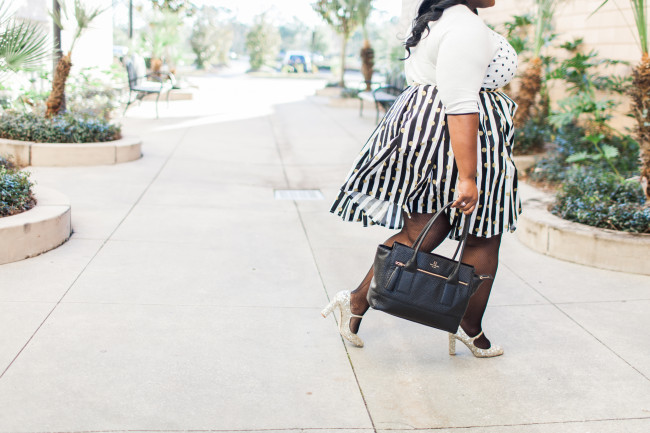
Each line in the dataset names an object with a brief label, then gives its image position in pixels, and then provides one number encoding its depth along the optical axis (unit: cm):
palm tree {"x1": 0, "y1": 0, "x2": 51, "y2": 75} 526
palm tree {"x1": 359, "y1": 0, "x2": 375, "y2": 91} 1744
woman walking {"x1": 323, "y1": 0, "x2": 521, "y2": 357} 280
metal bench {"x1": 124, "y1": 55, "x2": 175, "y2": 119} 1224
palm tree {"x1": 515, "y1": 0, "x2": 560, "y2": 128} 875
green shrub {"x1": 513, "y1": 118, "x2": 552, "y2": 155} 855
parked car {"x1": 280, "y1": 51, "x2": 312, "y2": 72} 4178
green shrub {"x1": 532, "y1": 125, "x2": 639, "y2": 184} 704
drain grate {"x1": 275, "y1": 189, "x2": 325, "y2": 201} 684
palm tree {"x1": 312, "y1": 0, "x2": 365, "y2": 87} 1938
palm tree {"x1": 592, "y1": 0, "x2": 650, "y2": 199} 521
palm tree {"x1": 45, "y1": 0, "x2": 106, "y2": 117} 813
